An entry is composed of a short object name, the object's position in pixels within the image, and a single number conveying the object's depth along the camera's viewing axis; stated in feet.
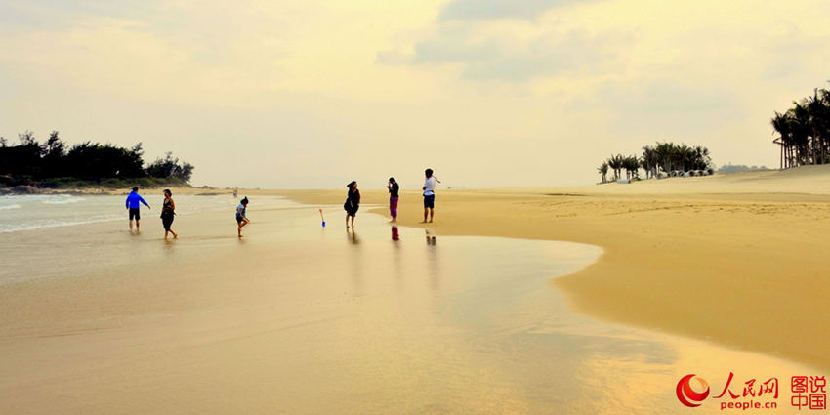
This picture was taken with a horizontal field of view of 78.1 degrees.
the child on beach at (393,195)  71.50
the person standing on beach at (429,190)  68.64
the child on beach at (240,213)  56.03
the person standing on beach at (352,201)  62.95
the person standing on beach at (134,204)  67.67
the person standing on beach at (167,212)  55.52
